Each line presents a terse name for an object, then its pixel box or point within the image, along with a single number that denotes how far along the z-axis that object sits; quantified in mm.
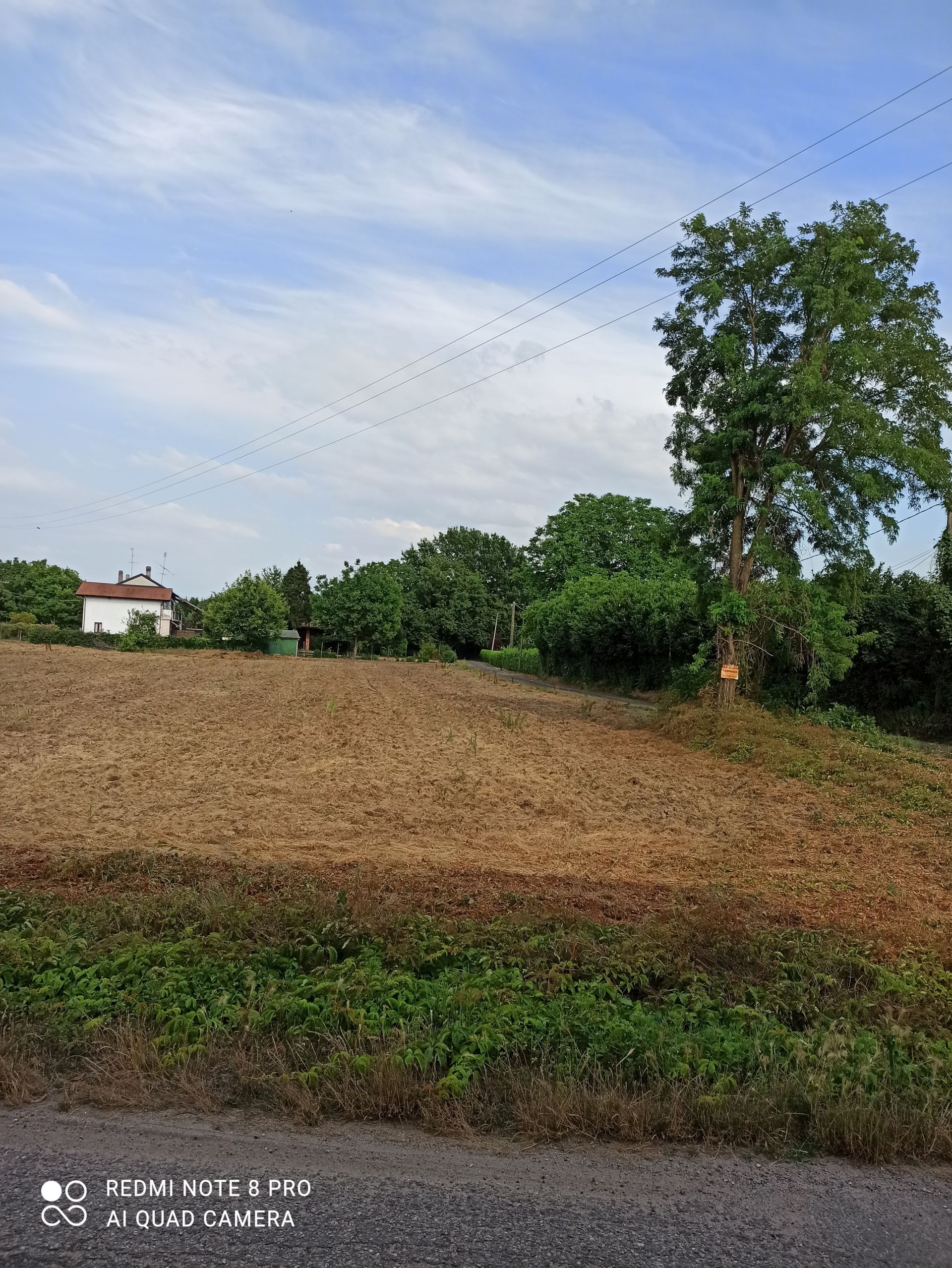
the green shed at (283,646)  75625
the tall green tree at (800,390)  18469
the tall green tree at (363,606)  76875
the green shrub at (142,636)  57312
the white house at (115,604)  86062
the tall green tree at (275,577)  102062
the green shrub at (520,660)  60125
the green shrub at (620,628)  36906
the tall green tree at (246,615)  68562
